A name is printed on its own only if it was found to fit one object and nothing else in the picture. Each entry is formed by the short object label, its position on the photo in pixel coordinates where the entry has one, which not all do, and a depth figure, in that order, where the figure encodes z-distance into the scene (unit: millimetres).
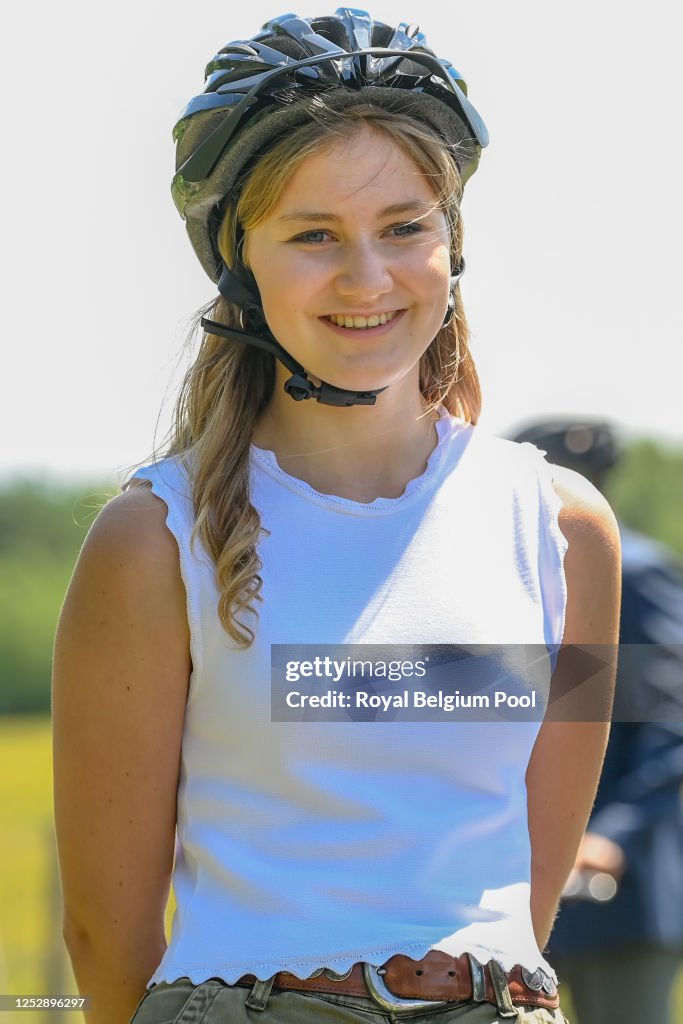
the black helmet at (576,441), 10375
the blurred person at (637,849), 9547
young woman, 4750
